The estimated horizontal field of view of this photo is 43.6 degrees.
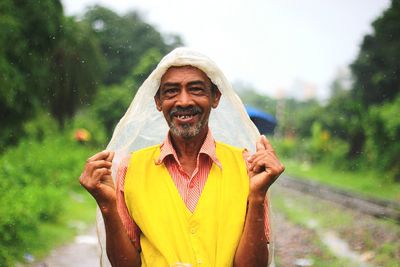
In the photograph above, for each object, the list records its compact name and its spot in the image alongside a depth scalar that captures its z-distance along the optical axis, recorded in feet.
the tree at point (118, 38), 72.74
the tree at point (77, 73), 64.44
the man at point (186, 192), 6.53
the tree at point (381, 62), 72.69
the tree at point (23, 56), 26.53
